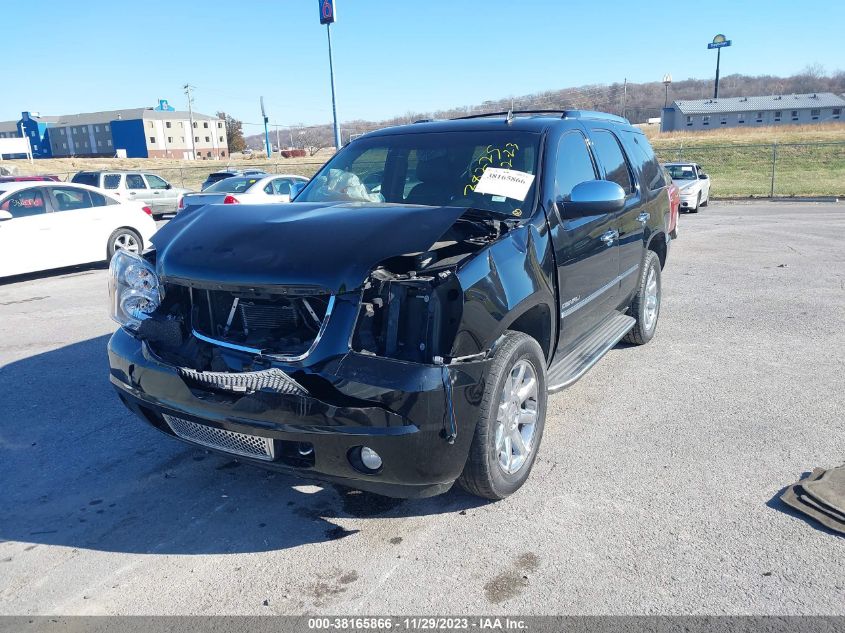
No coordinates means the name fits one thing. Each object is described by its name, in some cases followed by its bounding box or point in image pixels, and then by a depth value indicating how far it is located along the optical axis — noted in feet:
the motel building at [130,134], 348.38
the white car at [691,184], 63.30
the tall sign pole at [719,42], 298.15
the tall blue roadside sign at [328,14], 86.93
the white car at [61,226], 33.24
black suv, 9.43
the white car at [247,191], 48.08
